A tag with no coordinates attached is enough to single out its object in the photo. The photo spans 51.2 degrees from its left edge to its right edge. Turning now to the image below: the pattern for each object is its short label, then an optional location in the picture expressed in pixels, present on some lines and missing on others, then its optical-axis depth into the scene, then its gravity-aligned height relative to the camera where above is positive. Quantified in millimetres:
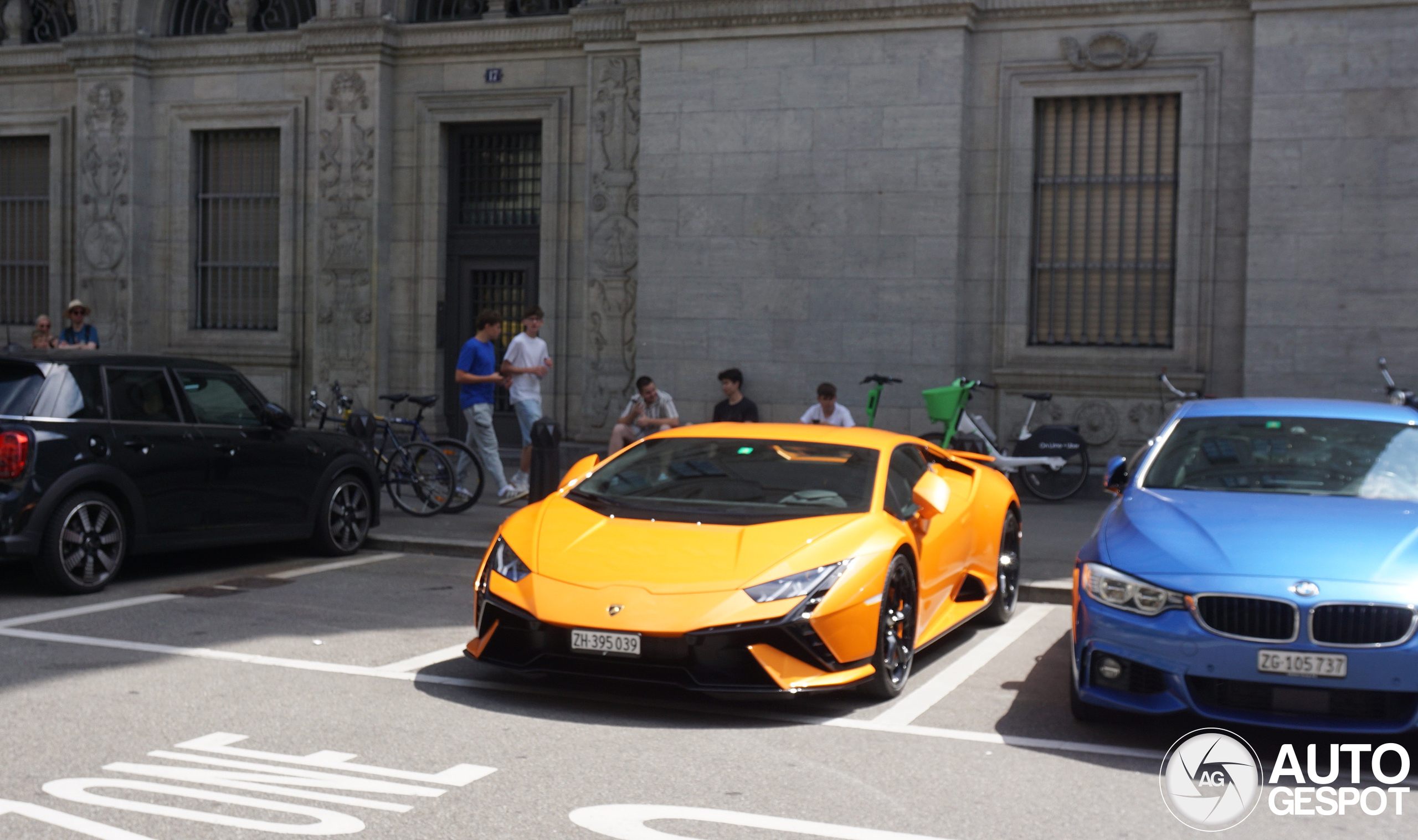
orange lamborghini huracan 6195 -949
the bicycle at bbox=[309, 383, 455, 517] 13531 -1193
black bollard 12359 -930
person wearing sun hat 15680 +103
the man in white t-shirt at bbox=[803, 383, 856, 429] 13875 -534
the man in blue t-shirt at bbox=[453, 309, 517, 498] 14375 -447
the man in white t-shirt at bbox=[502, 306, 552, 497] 14766 -185
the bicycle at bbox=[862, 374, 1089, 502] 14805 -872
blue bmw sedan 5527 -923
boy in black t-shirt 14477 -486
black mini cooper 9055 -824
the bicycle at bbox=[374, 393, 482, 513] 13680 -1136
